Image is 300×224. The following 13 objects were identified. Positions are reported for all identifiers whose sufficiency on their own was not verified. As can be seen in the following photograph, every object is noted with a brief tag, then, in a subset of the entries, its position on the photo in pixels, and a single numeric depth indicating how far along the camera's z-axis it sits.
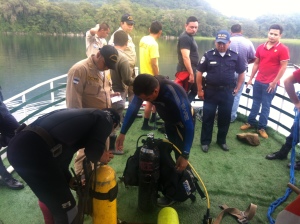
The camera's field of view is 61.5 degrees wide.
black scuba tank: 2.36
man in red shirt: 4.25
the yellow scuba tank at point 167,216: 2.27
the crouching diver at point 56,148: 1.62
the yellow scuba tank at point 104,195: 2.09
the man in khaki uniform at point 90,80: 2.41
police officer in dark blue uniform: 3.66
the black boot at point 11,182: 3.00
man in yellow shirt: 4.41
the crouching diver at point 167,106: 2.22
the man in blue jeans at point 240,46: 4.55
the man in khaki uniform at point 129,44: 4.38
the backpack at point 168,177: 2.54
